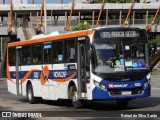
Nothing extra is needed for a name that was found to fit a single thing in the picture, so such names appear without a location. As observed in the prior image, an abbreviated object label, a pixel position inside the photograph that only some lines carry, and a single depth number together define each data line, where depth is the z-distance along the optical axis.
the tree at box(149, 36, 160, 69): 81.19
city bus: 16.89
